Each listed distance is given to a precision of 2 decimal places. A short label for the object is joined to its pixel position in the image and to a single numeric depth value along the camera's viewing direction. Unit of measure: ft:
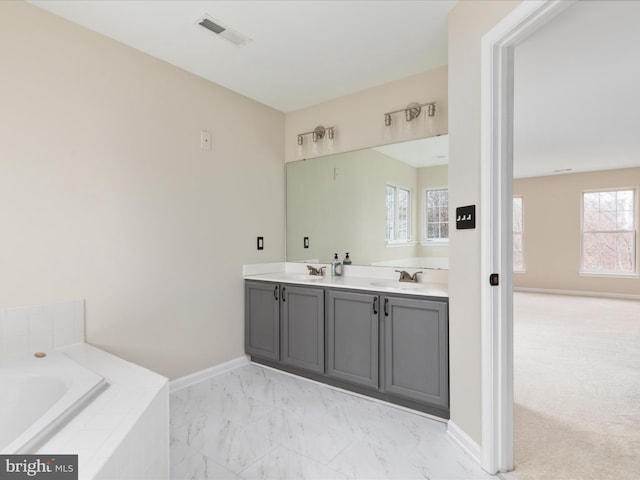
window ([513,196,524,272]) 24.64
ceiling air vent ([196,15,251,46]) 6.87
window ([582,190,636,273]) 21.38
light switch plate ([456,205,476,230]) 5.99
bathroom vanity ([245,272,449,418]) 7.17
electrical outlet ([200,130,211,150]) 9.40
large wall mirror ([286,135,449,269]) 8.96
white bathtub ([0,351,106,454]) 4.64
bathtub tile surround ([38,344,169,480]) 3.42
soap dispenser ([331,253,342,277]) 10.45
